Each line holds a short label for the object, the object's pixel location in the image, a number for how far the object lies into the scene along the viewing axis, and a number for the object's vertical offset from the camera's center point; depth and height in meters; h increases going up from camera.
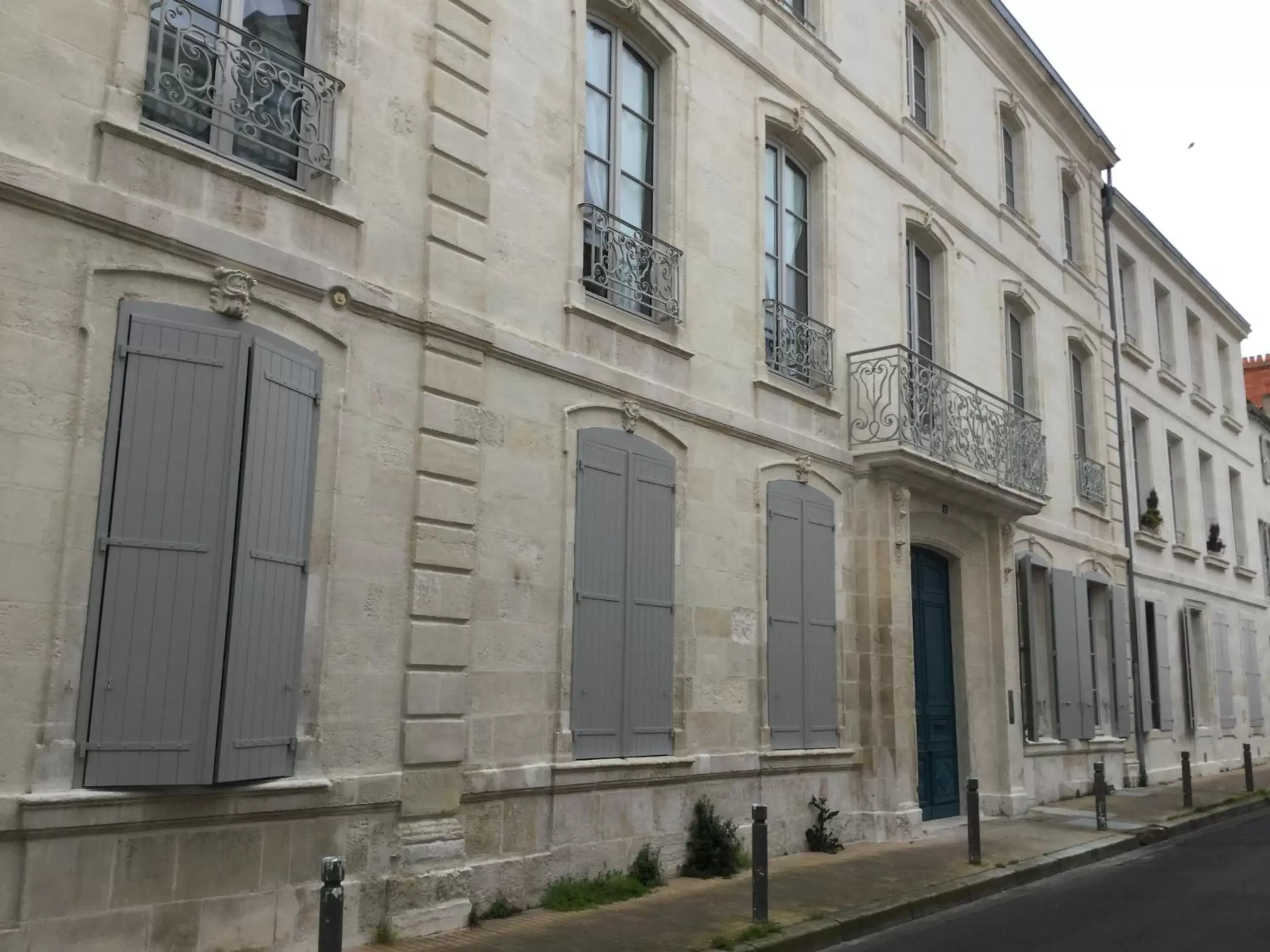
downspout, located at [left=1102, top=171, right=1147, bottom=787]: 15.95 +2.35
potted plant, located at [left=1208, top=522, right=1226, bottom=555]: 20.92 +2.91
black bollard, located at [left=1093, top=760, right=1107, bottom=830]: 11.14 -0.88
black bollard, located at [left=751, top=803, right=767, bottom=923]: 6.53 -0.98
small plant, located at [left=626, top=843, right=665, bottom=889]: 7.81 -1.18
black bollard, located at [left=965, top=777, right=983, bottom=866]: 8.87 -0.94
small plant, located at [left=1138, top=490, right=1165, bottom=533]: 17.73 +2.81
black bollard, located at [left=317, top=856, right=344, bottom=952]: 3.95 -0.75
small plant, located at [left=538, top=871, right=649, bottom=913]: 7.12 -1.25
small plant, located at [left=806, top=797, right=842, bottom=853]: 9.53 -1.12
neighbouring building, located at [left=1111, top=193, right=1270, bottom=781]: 17.62 +3.31
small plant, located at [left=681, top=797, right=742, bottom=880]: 8.27 -1.08
